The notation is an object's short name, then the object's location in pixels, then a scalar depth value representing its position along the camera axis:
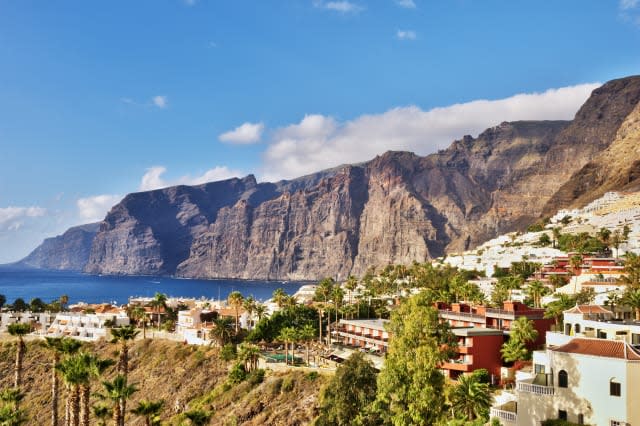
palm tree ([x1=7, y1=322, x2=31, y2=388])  66.19
